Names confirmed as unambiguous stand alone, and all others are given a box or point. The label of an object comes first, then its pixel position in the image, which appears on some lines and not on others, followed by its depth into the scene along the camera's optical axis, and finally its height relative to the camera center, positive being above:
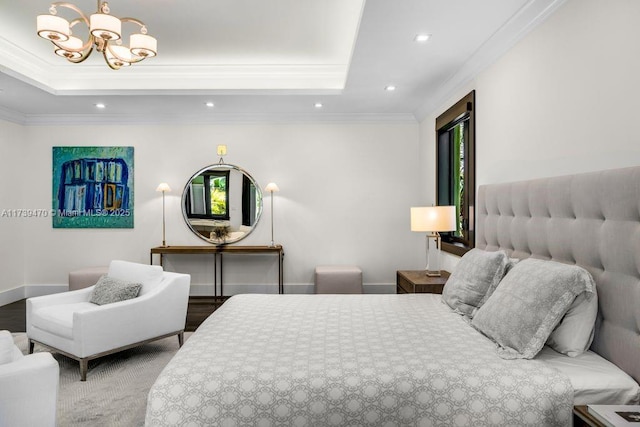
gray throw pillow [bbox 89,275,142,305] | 3.45 -0.60
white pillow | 1.87 -0.49
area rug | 2.54 -1.16
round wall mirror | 5.79 +0.20
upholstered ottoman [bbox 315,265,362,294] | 5.29 -0.83
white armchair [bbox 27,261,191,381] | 3.05 -0.76
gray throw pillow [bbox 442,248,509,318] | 2.52 -0.40
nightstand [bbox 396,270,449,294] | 3.66 -0.59
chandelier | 2.59 +1.15
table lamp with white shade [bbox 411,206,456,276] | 3.83 -0.04
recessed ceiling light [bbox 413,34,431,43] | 3.12 +1.29
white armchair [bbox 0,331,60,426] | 1.81 -0.74
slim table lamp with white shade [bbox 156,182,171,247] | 5.60 +0.35
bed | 1.64 -0.62
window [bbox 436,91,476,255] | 3.69 +0.46
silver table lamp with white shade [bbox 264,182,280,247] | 5.62 +0.37
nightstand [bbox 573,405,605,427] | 1.45 -0.71
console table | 5.43 -0.43
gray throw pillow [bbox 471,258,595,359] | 1.84 -0.41
